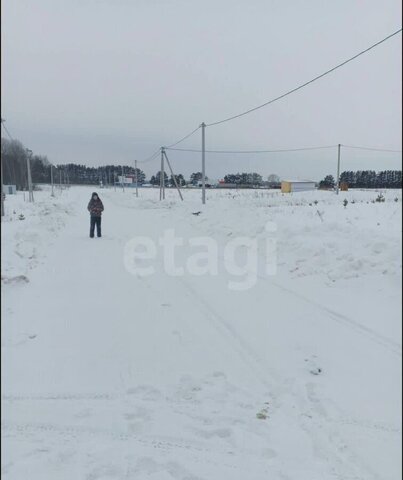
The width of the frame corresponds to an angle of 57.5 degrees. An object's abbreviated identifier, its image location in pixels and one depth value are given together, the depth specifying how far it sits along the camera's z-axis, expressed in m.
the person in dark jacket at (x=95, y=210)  11.13
